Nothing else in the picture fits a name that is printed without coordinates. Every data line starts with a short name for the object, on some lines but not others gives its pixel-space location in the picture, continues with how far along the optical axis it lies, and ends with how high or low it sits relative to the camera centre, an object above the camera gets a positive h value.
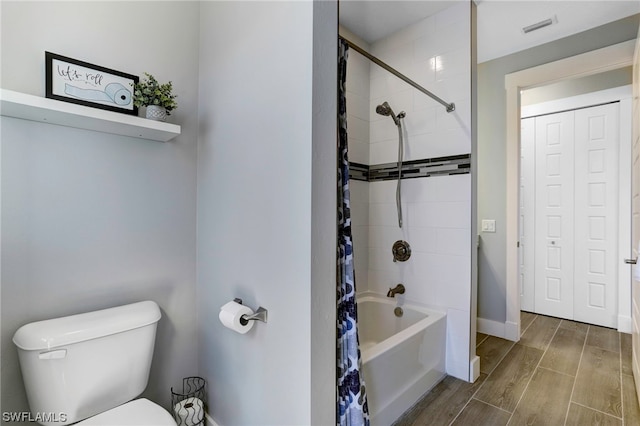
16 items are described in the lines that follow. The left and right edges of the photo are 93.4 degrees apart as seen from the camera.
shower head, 2.23 +0.75
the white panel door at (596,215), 2.94 -0.04
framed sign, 1.17 +0.52
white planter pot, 1.33 +0.44
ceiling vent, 2.26 +1.43
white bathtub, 1.55 -0.88
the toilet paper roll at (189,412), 1.39 -0.94
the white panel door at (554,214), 3.19 -0.03
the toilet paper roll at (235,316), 1.16 -0.41
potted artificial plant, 1.31 +0.50
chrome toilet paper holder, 1.16 -0.41
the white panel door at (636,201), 1.73 +0.06
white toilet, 1.04 -0.58
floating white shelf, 1.03 +0.36
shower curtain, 1.21 -0.42
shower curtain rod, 1.78 +0.82
